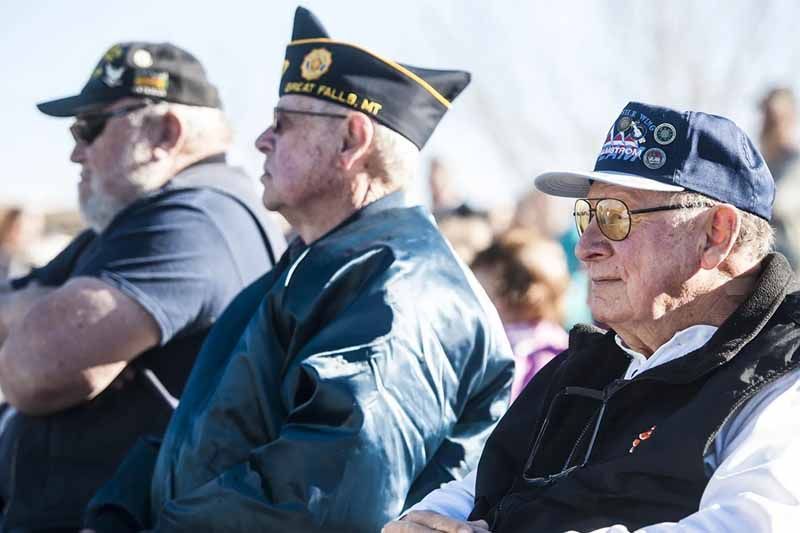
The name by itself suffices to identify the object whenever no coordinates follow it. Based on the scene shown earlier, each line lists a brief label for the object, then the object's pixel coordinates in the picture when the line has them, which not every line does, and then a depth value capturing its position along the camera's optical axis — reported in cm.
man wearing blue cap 500
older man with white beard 834
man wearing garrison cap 666
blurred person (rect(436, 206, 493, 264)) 1288
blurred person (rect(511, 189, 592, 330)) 1314
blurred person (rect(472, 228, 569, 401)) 1041
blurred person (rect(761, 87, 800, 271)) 1257
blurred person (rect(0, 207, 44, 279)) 1853
